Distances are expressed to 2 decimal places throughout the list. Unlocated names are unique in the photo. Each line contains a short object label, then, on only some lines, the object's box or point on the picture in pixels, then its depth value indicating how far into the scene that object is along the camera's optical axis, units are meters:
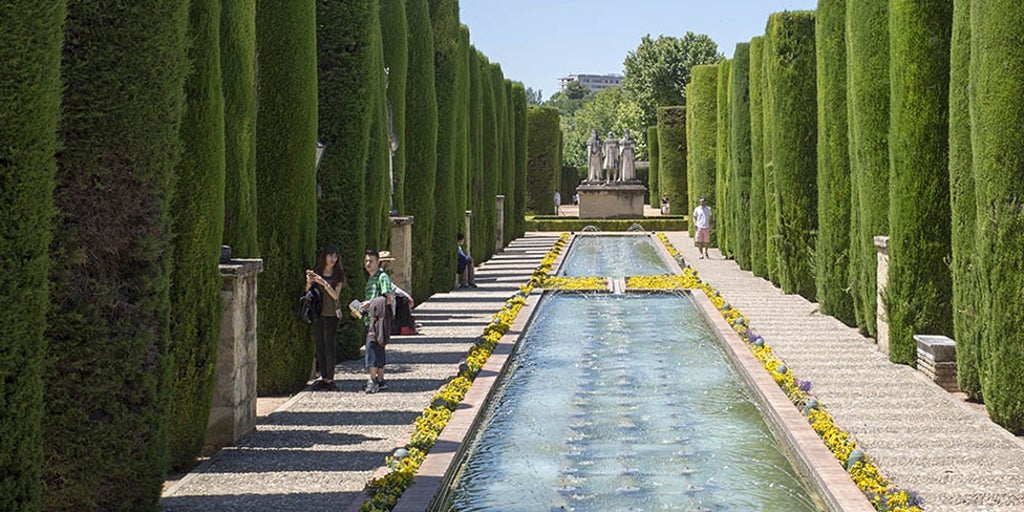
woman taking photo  13.06
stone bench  13.18
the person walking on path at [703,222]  32.88
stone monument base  54.66
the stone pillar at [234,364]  10.69
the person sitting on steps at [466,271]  25.52
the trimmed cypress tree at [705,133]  38.16
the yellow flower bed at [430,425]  8.60
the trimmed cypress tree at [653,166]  68.94
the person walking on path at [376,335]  13.16
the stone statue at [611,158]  56.09
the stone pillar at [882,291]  15.55
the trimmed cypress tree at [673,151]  57.69
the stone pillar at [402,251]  19.66
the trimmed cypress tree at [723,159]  33.25
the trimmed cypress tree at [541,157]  61.03
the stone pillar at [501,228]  38.09
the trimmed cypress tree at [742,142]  29.06
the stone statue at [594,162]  56.29
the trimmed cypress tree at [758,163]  26.56
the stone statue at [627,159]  55.53
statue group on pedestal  55.72
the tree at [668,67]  85.50
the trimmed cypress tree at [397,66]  18.91
